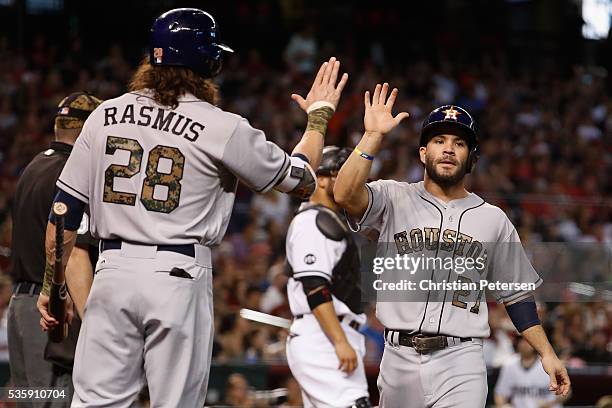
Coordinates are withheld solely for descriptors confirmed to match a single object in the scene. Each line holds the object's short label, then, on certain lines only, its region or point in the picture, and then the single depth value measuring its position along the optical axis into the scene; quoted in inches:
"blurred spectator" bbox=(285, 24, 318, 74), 1232.8
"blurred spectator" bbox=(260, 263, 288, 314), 763.4
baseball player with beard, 385.1
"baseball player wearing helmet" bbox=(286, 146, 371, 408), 409.4
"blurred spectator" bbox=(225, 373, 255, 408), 617.0
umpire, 423.8
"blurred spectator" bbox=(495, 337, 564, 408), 717.9
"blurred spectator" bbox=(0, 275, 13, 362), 668.1
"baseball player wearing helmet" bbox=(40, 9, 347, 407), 312.0
